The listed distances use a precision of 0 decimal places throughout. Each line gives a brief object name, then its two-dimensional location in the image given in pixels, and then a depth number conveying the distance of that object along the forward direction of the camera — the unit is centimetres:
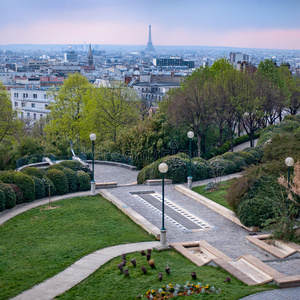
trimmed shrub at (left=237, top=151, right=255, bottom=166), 3047
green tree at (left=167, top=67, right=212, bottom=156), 4009
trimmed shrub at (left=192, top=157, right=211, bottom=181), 2831
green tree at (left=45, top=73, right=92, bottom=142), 5344
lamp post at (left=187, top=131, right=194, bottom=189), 2628
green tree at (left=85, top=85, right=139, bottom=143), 4975
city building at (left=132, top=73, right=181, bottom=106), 11741
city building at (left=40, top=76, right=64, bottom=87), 13512
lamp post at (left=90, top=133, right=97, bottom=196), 2555
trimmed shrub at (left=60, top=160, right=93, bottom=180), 2844
